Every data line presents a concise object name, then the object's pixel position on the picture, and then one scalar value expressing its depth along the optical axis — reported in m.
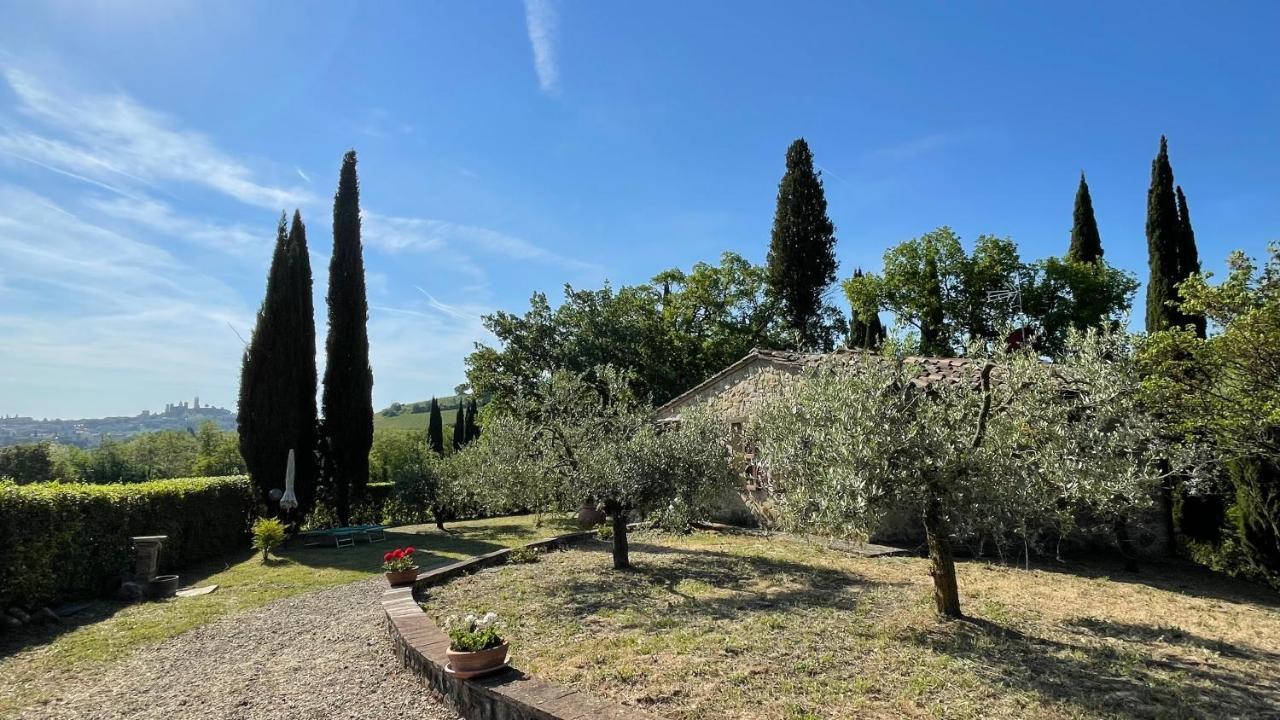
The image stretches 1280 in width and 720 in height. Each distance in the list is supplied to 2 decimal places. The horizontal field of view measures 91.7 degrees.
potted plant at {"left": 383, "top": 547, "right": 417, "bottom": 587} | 9.30
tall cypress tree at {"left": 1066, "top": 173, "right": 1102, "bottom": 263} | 31.59
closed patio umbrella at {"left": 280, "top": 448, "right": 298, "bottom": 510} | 16.23
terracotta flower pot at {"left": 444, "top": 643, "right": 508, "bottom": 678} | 5.19
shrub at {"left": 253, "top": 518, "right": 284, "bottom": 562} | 13.72
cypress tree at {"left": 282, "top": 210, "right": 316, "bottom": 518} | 17.81
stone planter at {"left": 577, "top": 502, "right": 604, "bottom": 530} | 17.27
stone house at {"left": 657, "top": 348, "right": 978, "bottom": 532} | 12.98
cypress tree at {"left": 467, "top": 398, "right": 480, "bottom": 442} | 47.59
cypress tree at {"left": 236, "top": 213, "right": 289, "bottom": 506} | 17.11
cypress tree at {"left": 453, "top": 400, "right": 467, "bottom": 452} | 47.28
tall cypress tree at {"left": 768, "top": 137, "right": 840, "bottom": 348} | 33.88
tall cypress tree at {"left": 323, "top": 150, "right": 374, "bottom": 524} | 18.92
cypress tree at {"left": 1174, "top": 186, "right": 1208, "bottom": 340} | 15.20
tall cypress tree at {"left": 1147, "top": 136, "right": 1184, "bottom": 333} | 14.45
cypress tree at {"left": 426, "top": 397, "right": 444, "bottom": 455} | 47.91
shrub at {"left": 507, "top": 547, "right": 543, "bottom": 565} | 12.03
